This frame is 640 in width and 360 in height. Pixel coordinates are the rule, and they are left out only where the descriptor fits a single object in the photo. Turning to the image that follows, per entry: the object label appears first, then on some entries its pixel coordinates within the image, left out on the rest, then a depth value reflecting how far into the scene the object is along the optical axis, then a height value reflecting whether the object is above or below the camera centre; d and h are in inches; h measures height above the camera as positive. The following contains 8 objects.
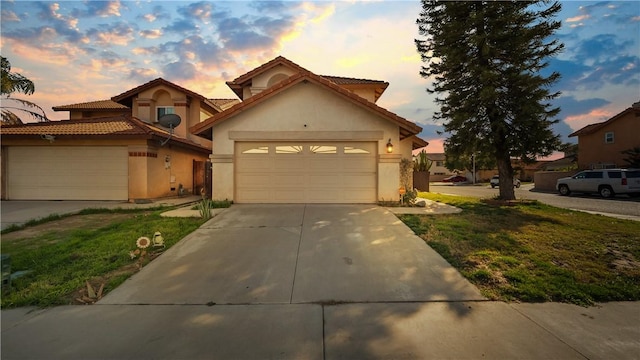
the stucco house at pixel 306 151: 435.5 +40.5
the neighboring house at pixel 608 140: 933.8 +124.7
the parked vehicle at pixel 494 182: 1349.2 -18.5
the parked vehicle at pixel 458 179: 1981.3 -6.0
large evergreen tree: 461.1 +158.1
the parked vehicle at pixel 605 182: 673.6 -11.2
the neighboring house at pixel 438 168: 2706.7 +93.1
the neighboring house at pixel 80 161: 510.0 +31.9
